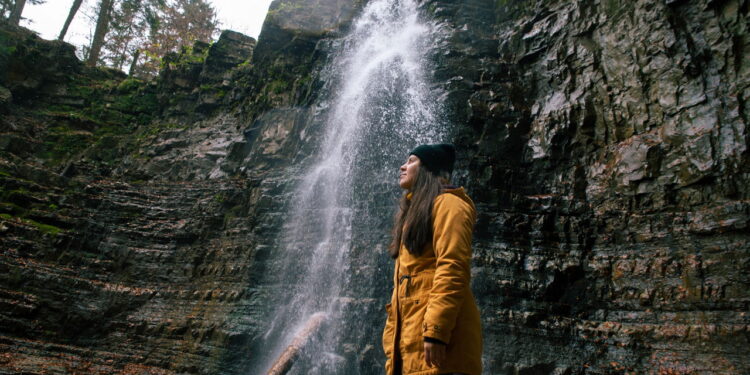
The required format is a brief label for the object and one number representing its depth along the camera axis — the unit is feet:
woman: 6.42
